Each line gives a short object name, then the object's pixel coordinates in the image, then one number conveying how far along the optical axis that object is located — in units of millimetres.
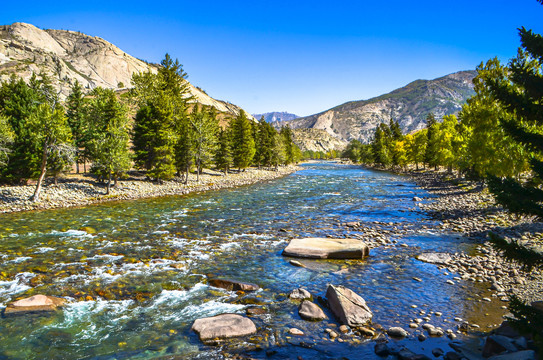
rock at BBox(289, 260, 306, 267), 15772
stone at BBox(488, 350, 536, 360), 6473
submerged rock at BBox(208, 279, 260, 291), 12887
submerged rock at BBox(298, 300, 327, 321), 10388
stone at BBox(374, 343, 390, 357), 8250
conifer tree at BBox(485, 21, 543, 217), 6715
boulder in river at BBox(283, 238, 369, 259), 16672
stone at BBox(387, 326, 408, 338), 9150
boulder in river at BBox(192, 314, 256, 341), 9297
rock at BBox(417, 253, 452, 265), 15862
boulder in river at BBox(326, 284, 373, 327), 9992
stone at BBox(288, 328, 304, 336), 9492
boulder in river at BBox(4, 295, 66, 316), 10734
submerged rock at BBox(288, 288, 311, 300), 11992
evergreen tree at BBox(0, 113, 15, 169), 33719
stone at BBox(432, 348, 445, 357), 8086
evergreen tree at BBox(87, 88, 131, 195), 40281
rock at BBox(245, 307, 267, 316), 10758
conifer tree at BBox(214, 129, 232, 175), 71438
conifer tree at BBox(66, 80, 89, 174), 49625
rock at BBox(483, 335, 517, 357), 7562
